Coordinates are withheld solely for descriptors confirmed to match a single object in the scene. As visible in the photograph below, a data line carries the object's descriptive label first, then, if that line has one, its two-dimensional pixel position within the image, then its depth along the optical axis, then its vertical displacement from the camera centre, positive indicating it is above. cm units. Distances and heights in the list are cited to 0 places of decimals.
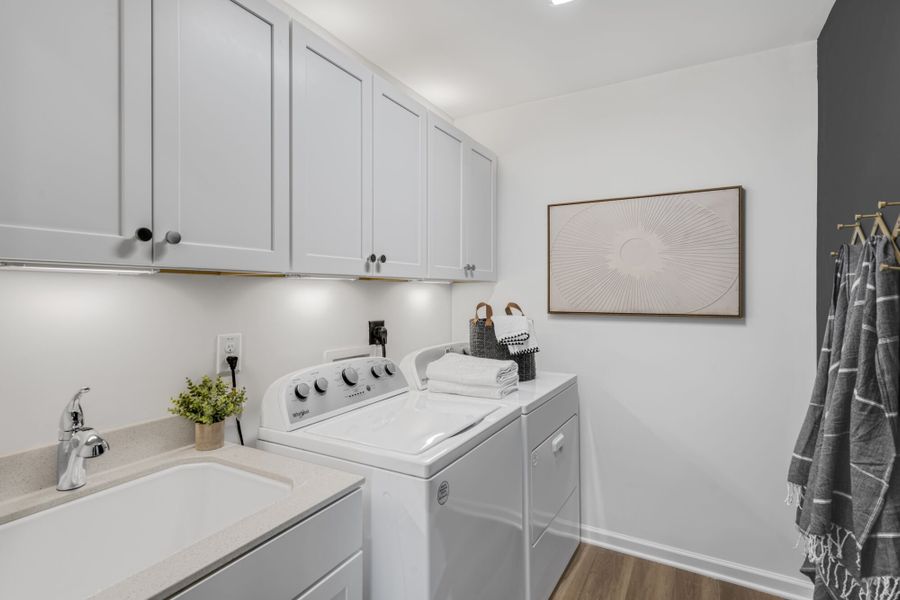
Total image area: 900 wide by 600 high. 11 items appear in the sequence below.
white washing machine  128 -50
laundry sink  98 -55
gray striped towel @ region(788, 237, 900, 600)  104 -34
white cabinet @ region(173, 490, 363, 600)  88 -56
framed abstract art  215 +24
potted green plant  137 -32
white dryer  184 -74
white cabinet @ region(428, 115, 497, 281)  207 +48
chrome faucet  110 -34
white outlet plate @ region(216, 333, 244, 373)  152 -15
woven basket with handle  224 -19
